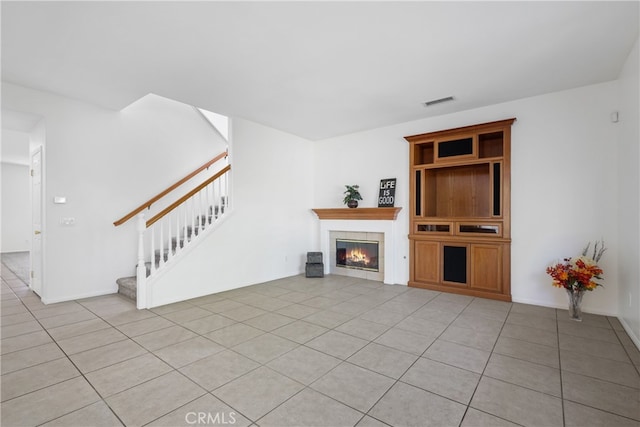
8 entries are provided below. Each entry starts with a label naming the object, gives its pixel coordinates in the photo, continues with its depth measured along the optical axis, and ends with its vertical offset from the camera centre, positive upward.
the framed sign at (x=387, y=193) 5.39 +0.36
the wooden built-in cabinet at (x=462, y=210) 4.30 +0.03
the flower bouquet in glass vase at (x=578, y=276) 3.37 -0.78
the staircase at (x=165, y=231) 3.87 -0.31
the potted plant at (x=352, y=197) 5.74 +0.30
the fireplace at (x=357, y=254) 5.60 -0.87
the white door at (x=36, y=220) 4.26 -0.12
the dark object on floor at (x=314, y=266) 5.86 -1.10
